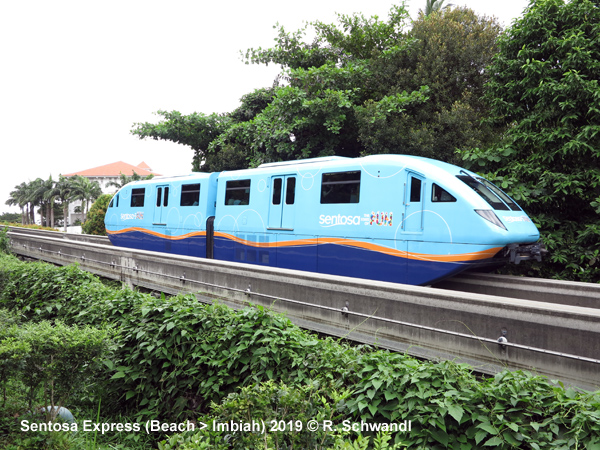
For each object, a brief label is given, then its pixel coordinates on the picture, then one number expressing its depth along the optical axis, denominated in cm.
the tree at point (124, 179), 5228
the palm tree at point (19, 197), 8731
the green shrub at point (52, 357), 420
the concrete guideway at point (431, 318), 438
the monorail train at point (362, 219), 809
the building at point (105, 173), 9244
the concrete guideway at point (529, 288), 709
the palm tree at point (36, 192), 7812
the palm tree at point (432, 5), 2745
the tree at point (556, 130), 1016
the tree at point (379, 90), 1750
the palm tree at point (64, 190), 6750
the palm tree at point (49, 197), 6994
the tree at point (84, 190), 6698
